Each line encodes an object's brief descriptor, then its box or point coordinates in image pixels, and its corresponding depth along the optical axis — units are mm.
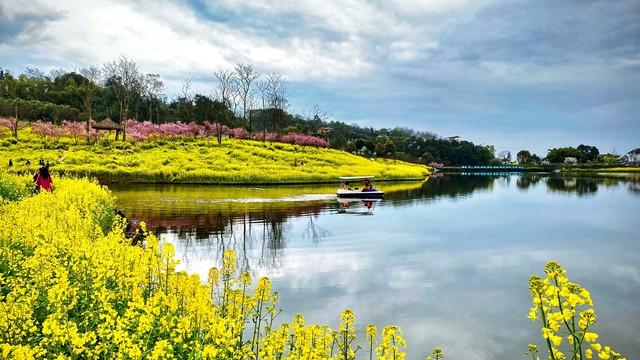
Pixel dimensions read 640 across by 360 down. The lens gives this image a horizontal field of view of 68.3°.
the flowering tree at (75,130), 75875
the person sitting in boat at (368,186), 44634
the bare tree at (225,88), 97562
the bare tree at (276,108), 104000
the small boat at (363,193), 43438
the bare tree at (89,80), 81062
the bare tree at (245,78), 99688
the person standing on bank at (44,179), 23531
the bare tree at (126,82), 89938
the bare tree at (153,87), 105688
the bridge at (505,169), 154625
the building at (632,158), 175000
